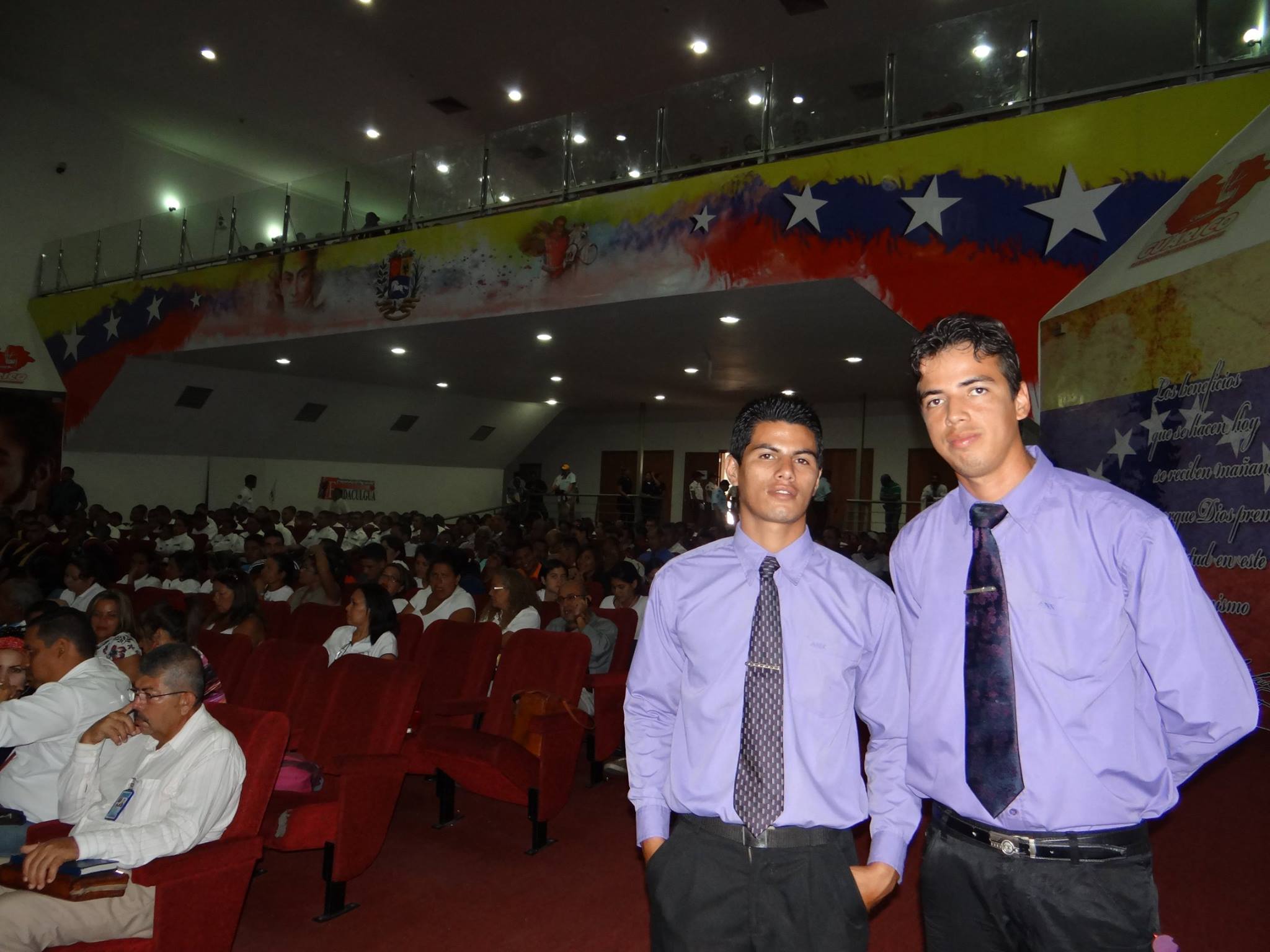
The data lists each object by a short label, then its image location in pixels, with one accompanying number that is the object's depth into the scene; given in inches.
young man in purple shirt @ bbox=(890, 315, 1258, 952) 51.8
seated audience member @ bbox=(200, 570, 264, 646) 191.6
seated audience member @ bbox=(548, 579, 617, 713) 193.3
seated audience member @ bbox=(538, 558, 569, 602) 231.5
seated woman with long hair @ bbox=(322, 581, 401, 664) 176.4
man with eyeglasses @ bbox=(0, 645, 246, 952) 86.6
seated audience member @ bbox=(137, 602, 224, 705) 163.8
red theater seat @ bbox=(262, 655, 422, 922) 119.0
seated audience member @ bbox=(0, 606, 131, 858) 112.6
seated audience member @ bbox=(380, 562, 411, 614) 238.2
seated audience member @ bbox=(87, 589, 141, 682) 173.2
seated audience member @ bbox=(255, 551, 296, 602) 267.6
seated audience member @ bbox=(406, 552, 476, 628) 222.1
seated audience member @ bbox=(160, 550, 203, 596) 272.2
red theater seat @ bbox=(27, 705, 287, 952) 89.0
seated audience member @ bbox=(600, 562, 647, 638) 224.4
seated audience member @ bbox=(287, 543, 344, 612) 247.1
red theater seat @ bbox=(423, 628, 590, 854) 144.6
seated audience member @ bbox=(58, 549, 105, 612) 248.2
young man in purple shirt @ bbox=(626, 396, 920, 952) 54.4
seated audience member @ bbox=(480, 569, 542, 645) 205.6
